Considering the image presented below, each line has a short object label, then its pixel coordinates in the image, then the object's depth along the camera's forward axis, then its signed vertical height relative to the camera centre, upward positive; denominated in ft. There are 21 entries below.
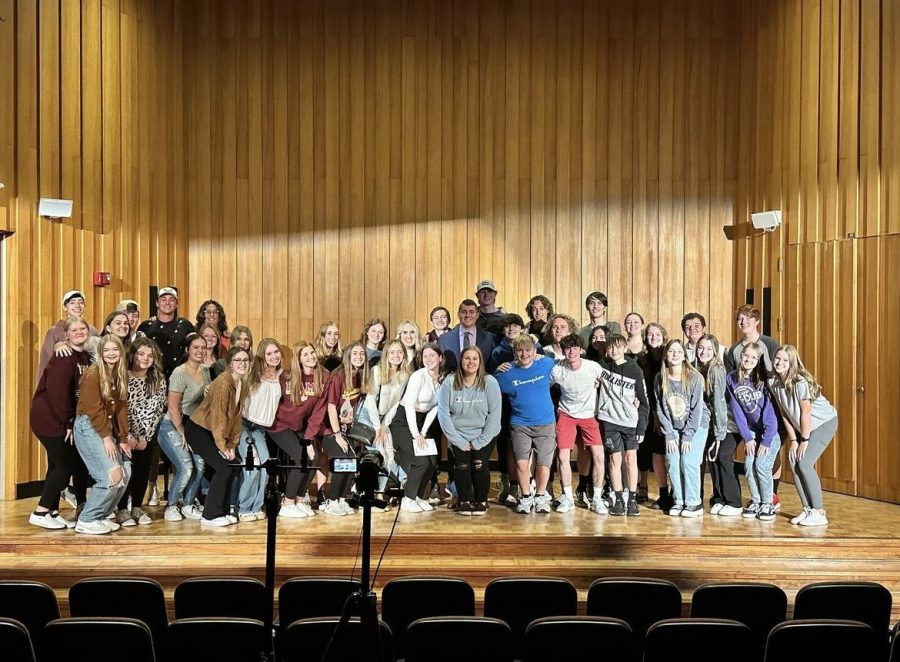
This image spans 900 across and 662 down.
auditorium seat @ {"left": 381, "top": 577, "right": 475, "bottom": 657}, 14.15 -4.18
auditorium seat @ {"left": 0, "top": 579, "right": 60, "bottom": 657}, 13.66 -4.08
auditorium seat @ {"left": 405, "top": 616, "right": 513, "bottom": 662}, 11.73 -3.99
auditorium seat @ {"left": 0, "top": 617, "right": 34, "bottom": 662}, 11.25 -3.85
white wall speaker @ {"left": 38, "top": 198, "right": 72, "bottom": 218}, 27.82 +3.84
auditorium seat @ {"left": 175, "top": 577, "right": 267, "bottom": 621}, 14.14 -4.14
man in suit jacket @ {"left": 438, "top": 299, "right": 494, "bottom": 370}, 27.37 -0.11
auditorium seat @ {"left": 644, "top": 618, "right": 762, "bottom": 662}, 11.61 -3.96
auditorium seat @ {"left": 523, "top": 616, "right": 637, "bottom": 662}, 11.80 -4.00
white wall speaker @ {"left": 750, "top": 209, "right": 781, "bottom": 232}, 32.19 +4.02
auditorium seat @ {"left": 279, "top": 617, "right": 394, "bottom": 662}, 11.90 -4.07
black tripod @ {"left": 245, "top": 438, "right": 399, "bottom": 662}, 11.42 -3.04
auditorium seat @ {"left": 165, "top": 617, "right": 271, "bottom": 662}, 11.93 -4.07
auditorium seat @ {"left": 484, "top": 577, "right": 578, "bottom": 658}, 14.21 -4.21
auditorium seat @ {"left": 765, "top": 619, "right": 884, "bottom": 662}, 11.57 -3.96
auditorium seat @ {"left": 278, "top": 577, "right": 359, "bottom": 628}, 14.32 -4.18
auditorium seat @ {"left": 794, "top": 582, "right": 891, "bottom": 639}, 13.99 -4.16
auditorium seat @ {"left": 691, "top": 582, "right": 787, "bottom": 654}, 13.88 -4.17
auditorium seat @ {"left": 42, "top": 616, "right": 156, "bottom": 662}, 11.58 -3.93
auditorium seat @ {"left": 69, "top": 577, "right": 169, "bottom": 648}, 13.96 -4.13
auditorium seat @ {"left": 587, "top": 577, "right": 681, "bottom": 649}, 14.15 -4.21
